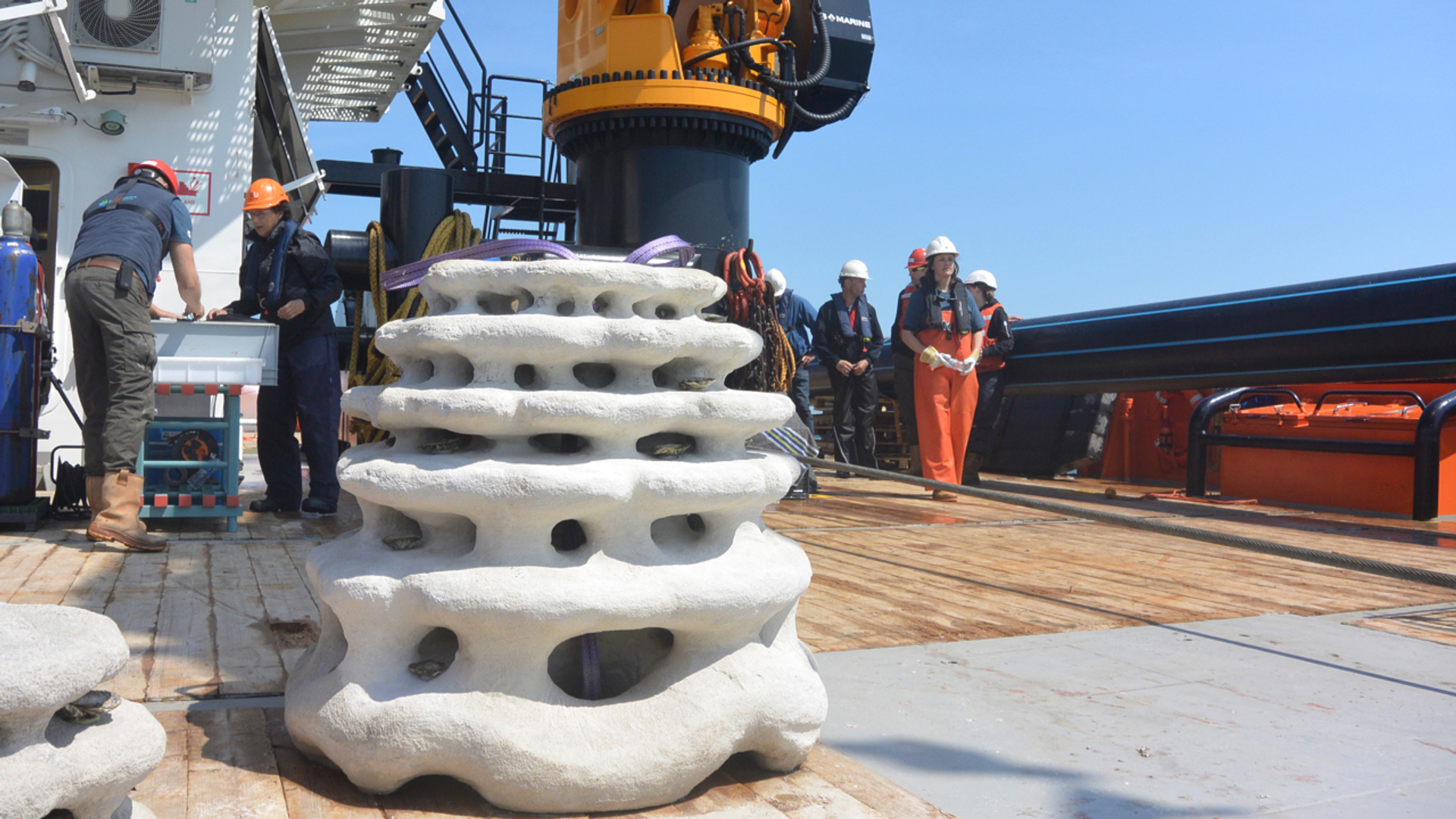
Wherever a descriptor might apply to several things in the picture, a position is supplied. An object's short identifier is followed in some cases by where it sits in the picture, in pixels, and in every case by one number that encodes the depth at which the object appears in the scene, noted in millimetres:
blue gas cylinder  4586
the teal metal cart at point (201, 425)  4684
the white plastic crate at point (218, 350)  4672
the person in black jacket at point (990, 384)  7906
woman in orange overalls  7055
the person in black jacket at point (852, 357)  8391
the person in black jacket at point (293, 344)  4969
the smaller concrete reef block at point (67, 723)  1289
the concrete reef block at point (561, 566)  1748
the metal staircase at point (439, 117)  11828
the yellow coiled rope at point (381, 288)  3316
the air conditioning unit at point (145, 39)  6660
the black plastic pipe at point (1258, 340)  5707
